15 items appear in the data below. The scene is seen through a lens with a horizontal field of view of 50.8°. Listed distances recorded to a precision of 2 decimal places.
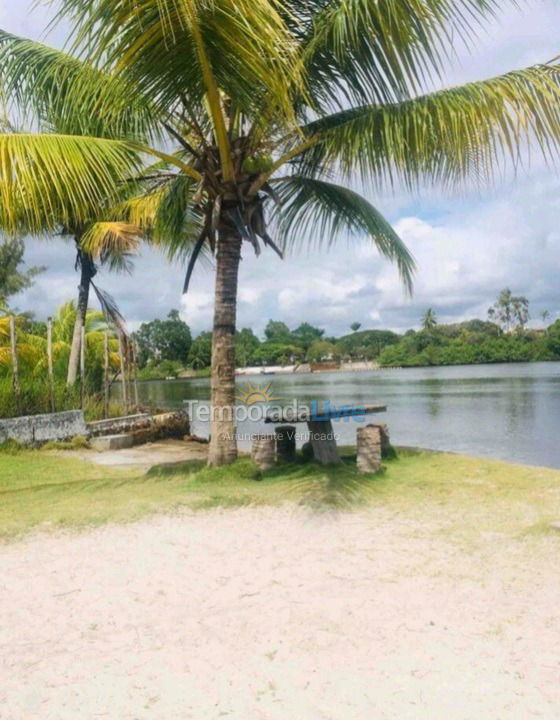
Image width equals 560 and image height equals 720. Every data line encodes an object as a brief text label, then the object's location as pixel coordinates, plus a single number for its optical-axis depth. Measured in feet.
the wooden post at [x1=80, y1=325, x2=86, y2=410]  37.59
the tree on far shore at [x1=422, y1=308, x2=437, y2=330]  342.03
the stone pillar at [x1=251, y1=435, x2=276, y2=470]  23.59
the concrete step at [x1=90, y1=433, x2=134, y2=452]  34.99
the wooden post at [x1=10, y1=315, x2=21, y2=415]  32.25
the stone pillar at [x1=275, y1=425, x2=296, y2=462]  25.58
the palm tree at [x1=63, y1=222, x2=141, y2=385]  39.60
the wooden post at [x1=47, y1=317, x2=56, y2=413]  34.17
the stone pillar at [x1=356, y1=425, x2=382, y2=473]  21.85
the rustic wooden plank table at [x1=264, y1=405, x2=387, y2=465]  22.94
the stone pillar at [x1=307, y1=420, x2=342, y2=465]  24.22
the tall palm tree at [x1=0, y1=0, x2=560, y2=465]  16.01
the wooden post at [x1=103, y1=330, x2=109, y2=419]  40.58
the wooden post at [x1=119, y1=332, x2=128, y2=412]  41.60
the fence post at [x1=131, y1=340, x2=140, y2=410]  43.78
